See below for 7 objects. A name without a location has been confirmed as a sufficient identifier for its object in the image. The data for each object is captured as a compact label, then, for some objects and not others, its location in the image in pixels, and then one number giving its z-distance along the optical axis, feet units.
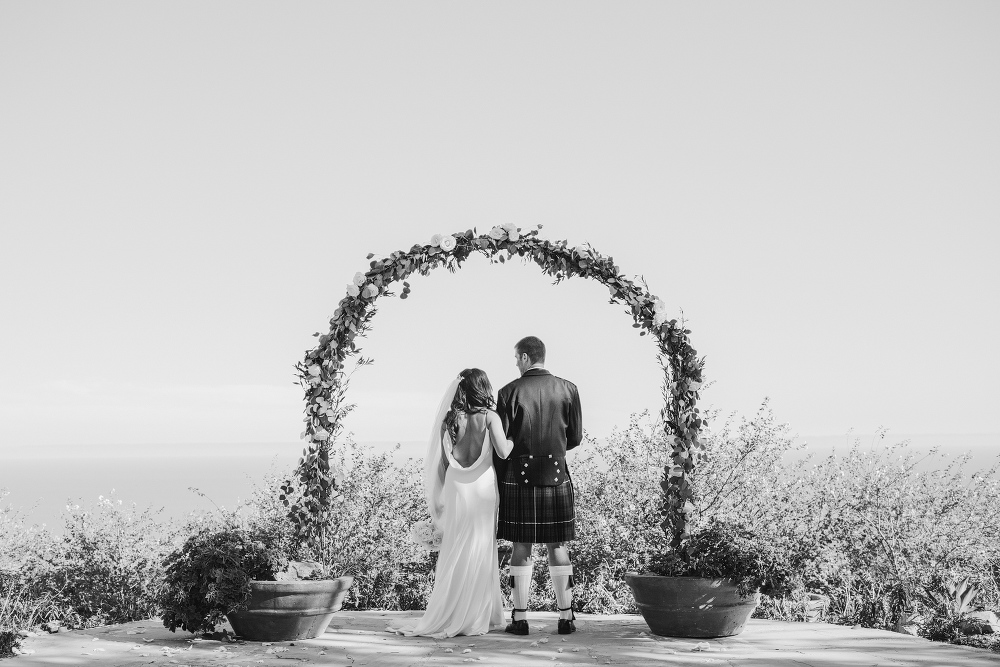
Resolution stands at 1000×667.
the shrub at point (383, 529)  25.80
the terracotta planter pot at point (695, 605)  18.95
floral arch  20.52
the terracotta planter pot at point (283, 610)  18.81
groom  19.44
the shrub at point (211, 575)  18.52
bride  19.83
